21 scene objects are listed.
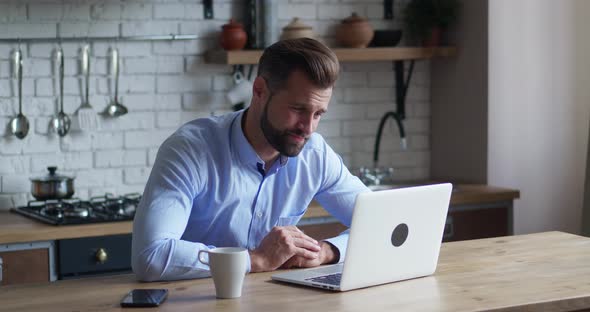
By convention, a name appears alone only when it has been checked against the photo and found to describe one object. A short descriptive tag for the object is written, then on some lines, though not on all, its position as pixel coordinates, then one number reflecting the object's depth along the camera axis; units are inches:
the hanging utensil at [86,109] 161.2
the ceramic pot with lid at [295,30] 170.2
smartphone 83.0
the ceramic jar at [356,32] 175.6
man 98.0
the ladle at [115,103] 163.2
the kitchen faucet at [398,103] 186.2
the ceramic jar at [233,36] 166.4
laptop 88.5
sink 175.2
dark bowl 180.4
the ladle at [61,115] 159.9
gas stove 140.9
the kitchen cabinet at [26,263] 135.3
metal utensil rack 156.7
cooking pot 151.7
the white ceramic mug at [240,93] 169.9
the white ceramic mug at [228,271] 85.3
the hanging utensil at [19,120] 156.6
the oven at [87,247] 138.3
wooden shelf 164.7
